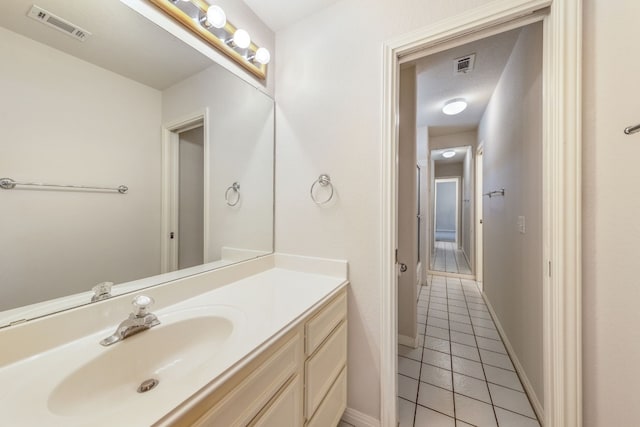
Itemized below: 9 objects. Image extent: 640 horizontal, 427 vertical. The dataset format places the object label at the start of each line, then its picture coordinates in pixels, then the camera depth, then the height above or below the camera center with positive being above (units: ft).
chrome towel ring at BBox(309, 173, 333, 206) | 4.44 +0.57
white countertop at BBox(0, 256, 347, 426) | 1.55 -1.31
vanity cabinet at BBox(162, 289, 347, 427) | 1.86 -1.82
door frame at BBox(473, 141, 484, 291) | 11.60 -0.40
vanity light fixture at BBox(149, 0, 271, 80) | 3.41 +3.01
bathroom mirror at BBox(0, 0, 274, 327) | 2.28 +0.73
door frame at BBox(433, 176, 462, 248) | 21.17 +1.76
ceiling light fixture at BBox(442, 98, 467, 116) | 9.20 +4.32
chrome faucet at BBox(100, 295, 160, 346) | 2.39 -1.19
